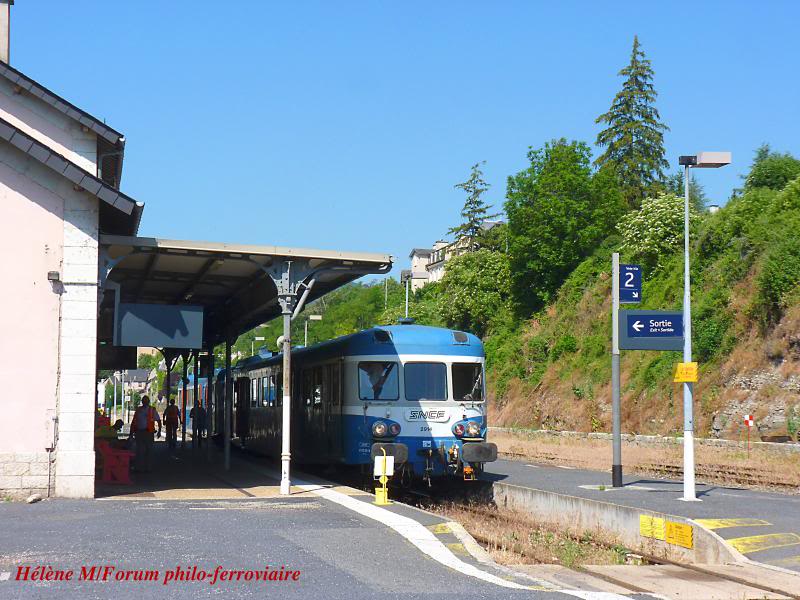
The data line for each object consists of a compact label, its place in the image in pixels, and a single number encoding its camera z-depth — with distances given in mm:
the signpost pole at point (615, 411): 18312
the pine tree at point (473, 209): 74388
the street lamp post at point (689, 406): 15945
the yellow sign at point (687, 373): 15797
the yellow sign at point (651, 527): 13320
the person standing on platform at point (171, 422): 30969
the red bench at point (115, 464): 18656
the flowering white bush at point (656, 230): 43781
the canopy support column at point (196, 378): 30638
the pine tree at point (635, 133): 65438
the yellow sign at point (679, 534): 12742
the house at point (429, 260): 139375
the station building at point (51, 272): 15211
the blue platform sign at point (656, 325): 17031
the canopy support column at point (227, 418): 22922
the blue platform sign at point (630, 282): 18391
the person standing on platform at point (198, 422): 31716
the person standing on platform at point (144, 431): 21734
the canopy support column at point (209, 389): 25883
